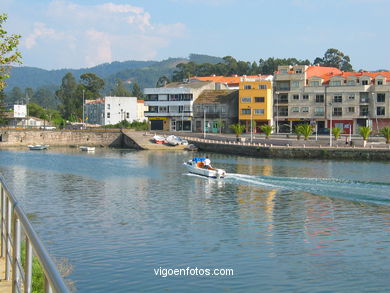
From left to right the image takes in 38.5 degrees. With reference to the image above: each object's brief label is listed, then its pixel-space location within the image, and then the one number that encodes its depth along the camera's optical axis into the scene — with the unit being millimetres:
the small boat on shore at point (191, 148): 112750
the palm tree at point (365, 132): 95900
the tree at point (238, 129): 113375
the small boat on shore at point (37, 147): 119625
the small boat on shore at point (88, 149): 115125
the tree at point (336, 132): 100688
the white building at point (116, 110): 172000
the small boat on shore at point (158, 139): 118875
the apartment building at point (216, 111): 130875
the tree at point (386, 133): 96438
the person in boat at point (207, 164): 68256
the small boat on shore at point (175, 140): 115706
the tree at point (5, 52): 24250
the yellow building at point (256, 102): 124562
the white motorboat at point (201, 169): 65000
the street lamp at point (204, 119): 120531
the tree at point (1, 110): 130400
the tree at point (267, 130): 109375
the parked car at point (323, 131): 118088
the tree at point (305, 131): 103188
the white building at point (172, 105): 135250
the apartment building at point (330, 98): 116500
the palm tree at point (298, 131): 103731
